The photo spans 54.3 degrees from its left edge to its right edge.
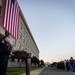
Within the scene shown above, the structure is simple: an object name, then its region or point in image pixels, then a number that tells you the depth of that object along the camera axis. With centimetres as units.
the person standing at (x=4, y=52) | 134
